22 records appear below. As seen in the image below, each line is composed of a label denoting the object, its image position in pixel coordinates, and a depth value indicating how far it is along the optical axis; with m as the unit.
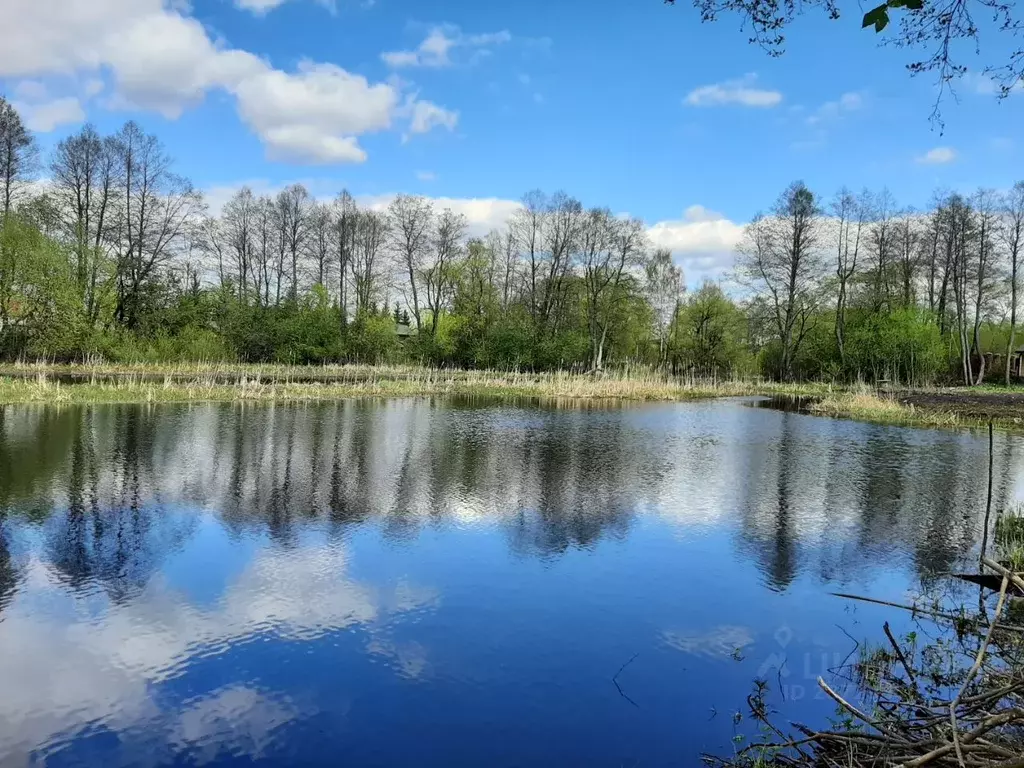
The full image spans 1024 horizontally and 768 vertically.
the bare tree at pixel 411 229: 43.69
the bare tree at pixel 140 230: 34.31
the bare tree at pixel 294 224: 44.44
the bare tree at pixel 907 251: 39.14
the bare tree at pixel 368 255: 45.34
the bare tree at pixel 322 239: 45.28
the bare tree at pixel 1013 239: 34.81
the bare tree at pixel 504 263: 48.03
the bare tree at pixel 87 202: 31.67
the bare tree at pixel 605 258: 42.41
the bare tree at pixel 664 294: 48.41
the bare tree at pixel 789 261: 39.25
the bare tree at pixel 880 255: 39.88
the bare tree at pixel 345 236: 45.03
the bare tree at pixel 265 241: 44.47
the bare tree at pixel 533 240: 44.22
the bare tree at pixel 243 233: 44.47
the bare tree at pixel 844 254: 39.84
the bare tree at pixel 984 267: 35.62
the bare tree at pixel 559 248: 43.47
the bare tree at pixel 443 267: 44.25
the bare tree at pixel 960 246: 35.84
